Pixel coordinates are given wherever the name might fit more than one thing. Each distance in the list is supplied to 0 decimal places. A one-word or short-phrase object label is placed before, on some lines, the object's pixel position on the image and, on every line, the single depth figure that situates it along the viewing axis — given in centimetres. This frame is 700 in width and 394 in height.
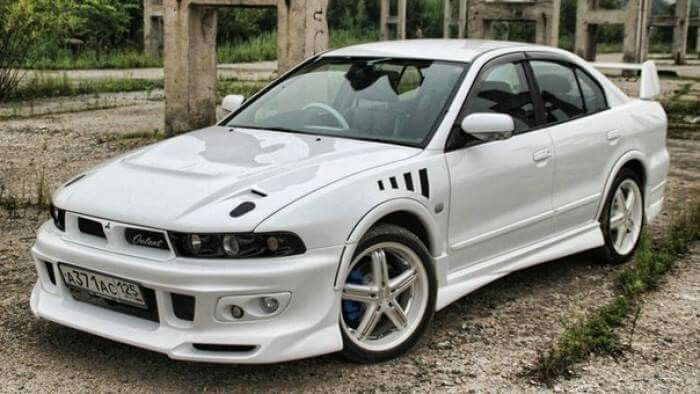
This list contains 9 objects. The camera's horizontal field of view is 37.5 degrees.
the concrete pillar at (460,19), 2553
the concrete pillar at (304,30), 998
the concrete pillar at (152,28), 2423
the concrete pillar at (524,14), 1836
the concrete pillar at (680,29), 2662
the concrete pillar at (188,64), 1138
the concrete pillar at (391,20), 2514
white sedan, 430
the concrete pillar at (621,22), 2178
